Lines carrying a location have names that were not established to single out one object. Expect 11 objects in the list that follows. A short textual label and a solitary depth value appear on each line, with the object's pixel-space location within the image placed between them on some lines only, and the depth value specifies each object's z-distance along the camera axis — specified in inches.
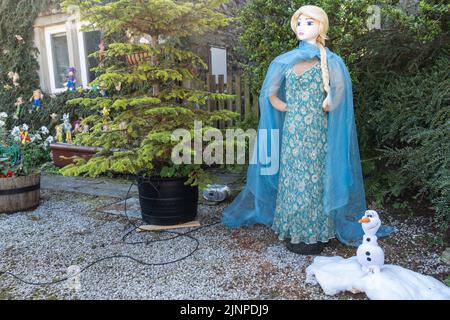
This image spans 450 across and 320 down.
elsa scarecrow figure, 97.0
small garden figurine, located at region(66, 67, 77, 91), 254.5
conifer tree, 111.5
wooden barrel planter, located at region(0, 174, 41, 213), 144.9
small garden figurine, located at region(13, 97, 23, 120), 274.8
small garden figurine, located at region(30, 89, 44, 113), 268.5
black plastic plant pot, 122.6
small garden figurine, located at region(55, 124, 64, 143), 243.6
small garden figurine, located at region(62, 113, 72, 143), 235.1
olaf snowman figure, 84.3
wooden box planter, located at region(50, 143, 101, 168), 213.5
